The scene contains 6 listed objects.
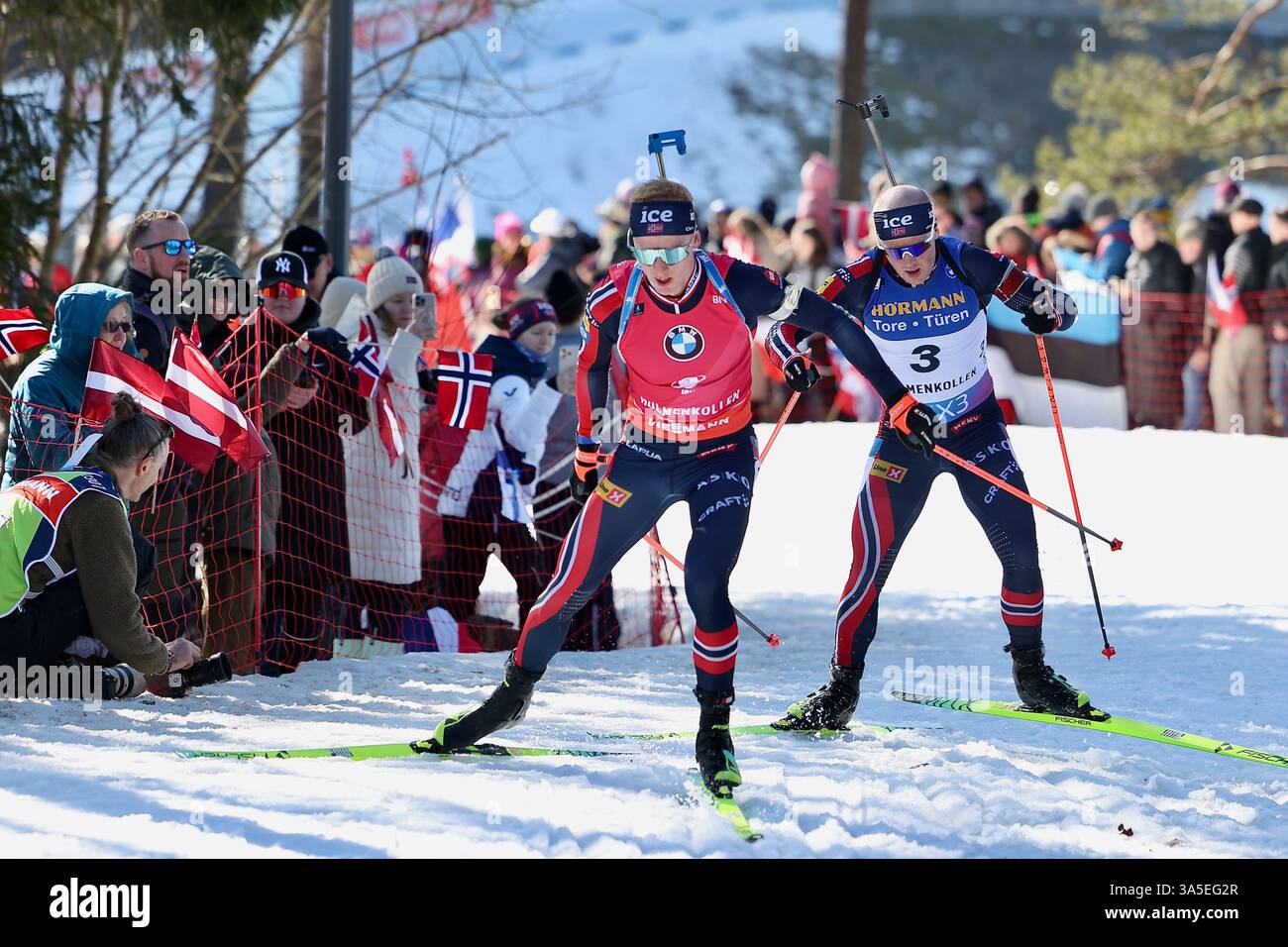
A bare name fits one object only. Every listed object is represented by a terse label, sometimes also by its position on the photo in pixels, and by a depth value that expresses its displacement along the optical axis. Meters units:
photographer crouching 11.27
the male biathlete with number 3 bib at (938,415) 12.58
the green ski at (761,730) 12.35
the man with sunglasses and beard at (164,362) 13.58
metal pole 17.58
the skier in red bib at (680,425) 10.66
